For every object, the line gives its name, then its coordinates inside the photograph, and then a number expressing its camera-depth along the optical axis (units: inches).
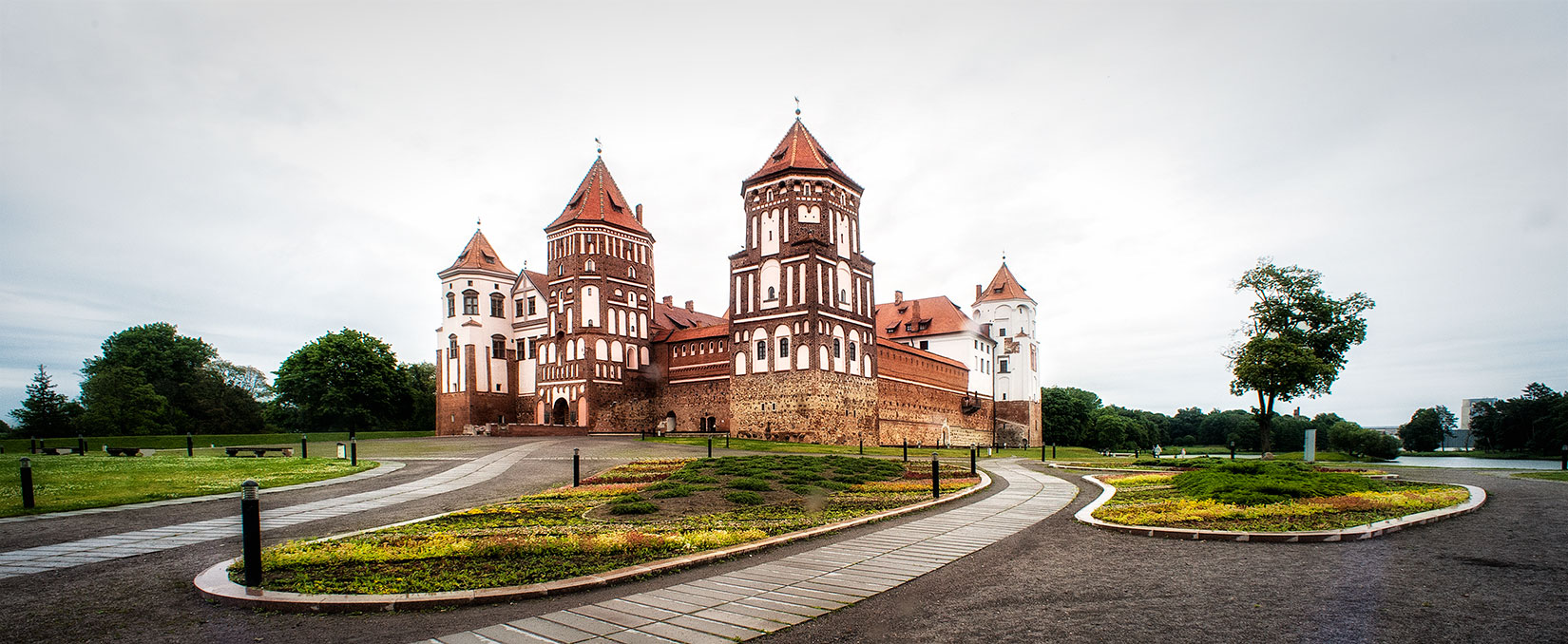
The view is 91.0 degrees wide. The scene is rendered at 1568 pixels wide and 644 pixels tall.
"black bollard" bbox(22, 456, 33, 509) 496.7
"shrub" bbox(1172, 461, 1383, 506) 479.8
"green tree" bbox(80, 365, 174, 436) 1948.8
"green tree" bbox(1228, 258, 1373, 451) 1686.8
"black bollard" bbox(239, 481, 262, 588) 264.5
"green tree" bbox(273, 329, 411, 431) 2443.4
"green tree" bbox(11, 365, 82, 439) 1886.1
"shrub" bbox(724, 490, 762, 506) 520.4
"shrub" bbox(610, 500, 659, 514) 474.3
